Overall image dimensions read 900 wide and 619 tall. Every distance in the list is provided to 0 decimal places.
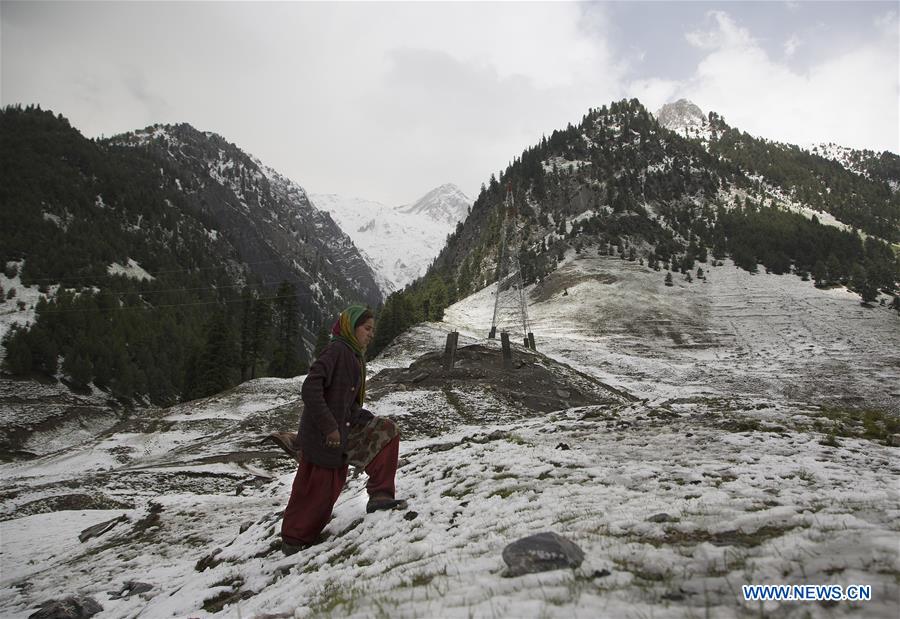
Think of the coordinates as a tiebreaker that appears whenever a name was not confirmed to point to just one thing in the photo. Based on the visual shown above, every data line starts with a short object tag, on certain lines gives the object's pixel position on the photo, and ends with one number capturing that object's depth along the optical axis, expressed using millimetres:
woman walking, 6164
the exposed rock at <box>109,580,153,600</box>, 6740
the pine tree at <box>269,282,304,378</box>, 63438
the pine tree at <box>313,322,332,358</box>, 63966
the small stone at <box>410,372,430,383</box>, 27812
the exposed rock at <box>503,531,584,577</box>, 3656
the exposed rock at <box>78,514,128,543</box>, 10719
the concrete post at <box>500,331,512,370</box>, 29212
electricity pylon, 68888
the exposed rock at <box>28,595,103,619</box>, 5977
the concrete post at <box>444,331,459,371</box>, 29561
